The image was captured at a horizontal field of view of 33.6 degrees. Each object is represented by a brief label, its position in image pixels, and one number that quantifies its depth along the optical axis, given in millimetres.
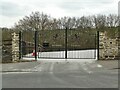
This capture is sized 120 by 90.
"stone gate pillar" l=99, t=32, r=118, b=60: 13252
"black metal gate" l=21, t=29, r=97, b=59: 15995
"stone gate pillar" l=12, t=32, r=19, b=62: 13836
